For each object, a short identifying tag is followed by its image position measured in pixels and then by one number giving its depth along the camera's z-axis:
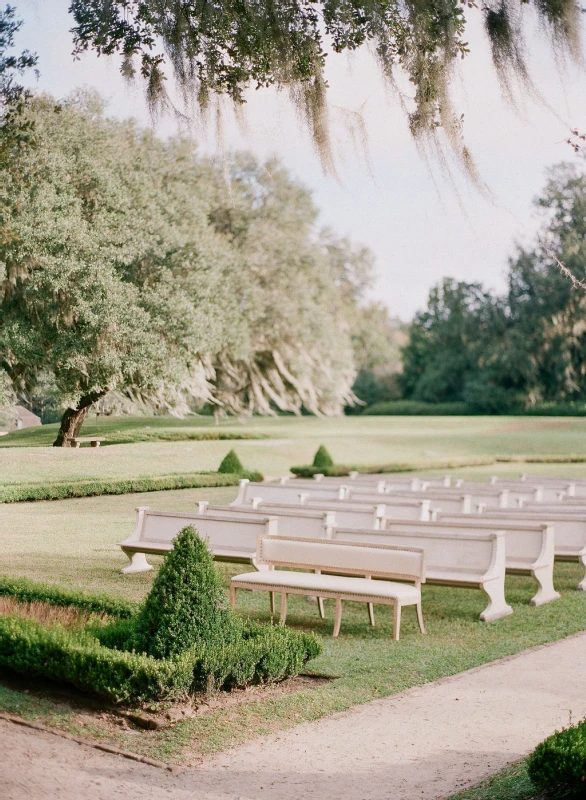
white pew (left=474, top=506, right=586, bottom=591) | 9.60
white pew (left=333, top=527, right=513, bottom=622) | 7.93
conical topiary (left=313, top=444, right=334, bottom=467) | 19.75
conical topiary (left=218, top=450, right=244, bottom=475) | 15.80
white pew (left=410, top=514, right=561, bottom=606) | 8.65
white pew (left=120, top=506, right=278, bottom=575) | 8.97
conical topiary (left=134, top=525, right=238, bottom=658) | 5.48
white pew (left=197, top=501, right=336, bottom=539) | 9.23
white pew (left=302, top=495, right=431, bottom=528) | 10.37
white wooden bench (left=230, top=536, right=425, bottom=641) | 6.94
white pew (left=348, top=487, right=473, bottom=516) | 11.86
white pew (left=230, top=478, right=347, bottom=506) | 12.65
